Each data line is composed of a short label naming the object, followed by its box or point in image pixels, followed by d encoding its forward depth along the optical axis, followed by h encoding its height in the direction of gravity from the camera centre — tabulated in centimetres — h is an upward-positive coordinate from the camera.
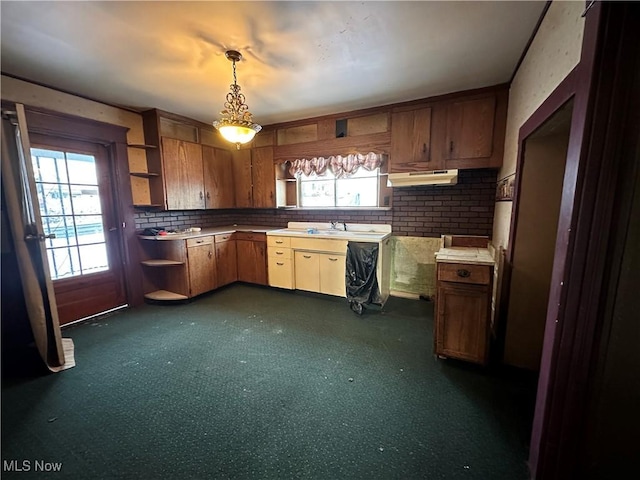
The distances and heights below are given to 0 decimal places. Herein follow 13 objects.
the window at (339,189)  365 +25
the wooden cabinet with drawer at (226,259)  385 -80
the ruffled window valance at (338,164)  341 +59
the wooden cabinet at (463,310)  194 -81
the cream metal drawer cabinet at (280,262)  371 -81
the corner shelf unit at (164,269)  335 -84
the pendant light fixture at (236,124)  229 +73
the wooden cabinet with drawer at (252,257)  394 -78
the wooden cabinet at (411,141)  303 +77
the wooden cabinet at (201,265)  343 -81
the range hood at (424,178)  277 +31
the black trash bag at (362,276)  306 -84
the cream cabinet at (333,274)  338 -90
